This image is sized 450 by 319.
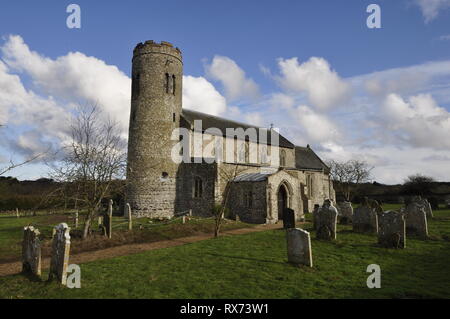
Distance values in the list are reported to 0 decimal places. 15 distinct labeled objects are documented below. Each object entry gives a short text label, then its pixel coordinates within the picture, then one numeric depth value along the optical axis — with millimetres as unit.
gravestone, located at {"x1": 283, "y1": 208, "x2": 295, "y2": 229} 15159
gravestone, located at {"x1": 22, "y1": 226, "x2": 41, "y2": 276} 7539
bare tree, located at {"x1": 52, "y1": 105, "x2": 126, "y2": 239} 13430
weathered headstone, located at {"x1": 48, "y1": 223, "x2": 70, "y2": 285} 6875
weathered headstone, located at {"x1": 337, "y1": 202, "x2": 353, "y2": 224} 17625
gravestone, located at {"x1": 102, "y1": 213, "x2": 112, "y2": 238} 13430
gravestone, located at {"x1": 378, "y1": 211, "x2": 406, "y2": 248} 10336
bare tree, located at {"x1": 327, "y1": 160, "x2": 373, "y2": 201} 47438
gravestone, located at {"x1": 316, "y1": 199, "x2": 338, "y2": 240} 11930
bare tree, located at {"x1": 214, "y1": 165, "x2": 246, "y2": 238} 22145
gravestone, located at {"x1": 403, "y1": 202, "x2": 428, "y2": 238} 12291
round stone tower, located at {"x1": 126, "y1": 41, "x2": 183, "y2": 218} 23453
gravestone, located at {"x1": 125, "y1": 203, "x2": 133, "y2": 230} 15602
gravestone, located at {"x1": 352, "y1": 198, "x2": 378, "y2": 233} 13500
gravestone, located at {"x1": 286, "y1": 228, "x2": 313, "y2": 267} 8211
